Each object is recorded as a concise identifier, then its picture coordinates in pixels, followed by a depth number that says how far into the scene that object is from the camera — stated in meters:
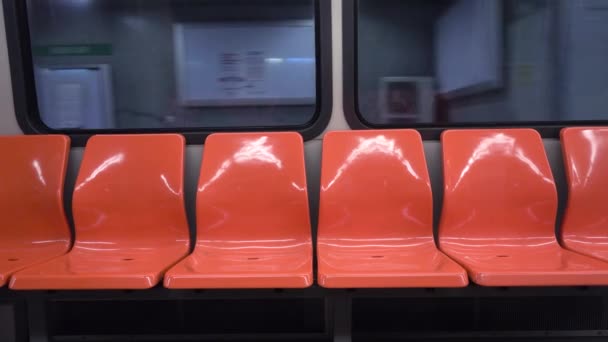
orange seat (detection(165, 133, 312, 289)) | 1.58
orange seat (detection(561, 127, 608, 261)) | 1.64
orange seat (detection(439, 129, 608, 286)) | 1.58
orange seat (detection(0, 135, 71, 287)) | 1.70
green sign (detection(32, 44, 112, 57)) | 2.03
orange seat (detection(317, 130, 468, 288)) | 1.57
